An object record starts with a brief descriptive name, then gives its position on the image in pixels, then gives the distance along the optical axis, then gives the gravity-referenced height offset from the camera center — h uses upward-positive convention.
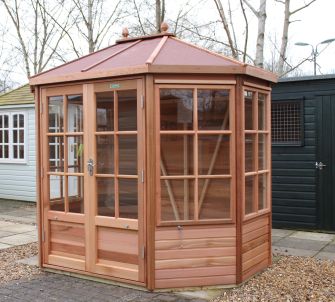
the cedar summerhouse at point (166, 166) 4.80 -0.29
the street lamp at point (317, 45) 14.55 +3.03
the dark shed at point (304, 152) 7.93 -0.25
